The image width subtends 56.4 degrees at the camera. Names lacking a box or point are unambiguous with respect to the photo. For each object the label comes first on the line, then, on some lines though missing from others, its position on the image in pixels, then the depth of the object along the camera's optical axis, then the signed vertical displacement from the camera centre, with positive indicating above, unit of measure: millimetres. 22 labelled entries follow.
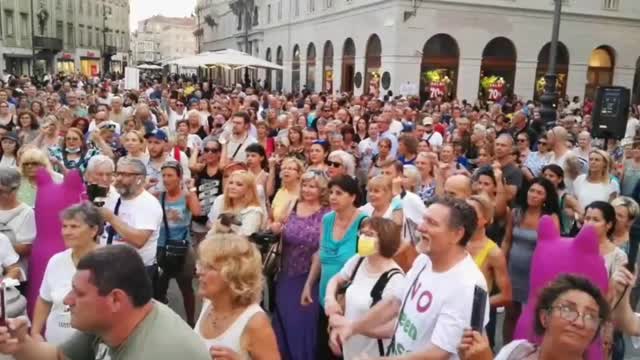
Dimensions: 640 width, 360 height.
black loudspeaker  10484 -257
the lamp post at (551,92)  13453 +106
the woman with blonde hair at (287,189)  5367 -942
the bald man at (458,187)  4793 -751
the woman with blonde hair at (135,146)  7144 -787
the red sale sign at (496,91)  26203 +139
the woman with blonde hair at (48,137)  7562 -764
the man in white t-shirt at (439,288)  2629 -898
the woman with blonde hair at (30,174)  5215 -853
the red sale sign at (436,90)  23531 +97
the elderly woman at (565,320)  2207 -831
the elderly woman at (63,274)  3451 -1148
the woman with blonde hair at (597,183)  6383 -914
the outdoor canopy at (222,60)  18328 +737
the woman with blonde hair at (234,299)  2742 -1008
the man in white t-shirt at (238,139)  7864 -743
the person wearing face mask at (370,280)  3490 -1122
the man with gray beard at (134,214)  4402 -996
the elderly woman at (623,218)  4809 -951
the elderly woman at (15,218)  4457 -1071
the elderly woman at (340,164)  6209 -787
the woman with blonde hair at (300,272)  4594 -1449
